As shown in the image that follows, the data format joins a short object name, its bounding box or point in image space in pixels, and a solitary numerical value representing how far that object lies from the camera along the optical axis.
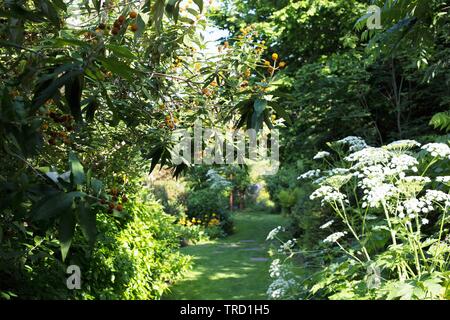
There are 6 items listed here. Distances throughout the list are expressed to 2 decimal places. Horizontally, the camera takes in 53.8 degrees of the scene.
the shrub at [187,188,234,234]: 13.45
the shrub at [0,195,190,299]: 2.54
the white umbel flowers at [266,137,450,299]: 2.60
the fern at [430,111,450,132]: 4.06
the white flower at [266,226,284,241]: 3.90
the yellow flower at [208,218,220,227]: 12.80
